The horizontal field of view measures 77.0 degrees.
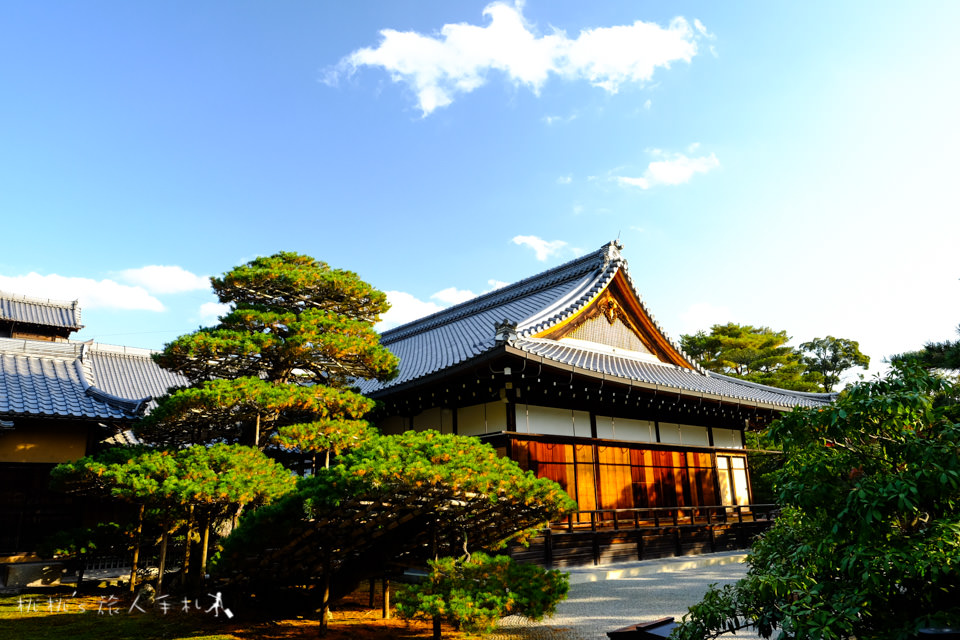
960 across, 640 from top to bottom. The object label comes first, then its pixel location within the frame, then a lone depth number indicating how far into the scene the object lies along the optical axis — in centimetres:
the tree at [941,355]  1262
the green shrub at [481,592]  609
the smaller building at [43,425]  1148
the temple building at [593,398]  1230
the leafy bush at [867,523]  354
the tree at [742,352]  3600
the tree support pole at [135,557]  1004
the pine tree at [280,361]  871
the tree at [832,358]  3819
